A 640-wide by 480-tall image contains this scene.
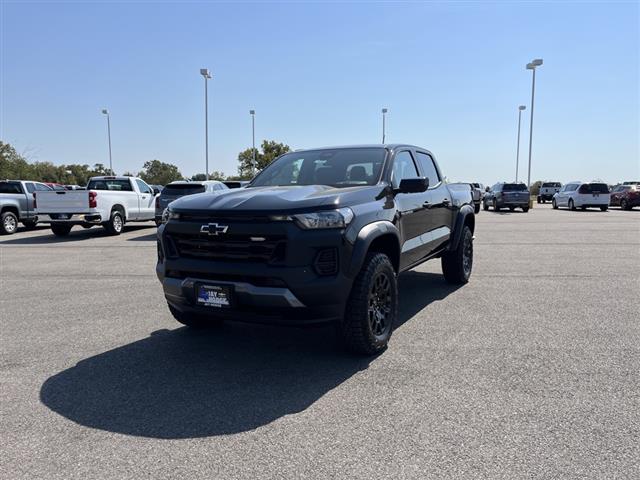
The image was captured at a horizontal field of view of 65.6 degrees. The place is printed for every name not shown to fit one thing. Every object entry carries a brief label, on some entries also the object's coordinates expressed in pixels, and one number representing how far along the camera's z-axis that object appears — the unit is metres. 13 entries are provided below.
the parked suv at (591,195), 28.58
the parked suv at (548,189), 45.22
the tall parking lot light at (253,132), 56.50
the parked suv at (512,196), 27.83
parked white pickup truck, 14.42
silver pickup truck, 15.98
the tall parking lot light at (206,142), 39.77
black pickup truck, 3.73
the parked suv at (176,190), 14.47
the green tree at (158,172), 104.20
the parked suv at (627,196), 28.97
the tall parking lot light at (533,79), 38.80
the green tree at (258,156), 59.97
